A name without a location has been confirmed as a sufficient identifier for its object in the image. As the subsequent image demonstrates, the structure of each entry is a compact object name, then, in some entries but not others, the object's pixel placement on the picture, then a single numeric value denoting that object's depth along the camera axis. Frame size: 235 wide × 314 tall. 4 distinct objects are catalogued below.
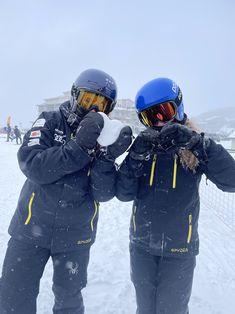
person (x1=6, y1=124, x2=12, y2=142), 24.49
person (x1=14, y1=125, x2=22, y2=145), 21.76
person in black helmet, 1.82
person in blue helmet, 1.85
